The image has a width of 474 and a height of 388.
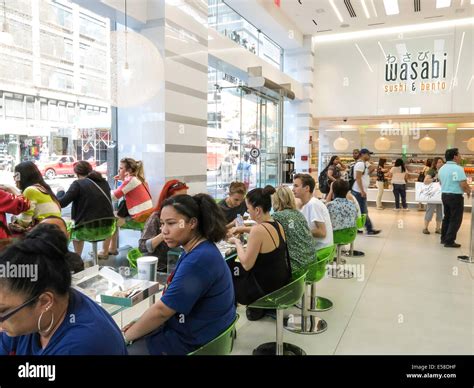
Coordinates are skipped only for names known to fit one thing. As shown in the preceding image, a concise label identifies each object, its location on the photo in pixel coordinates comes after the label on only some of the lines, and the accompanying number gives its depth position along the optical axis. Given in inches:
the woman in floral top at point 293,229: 125.6
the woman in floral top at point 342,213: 188.9
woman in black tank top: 109.9
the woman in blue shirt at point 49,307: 46.2
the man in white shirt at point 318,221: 157.2
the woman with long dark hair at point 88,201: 177.3
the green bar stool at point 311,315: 131.3
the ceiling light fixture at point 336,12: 331.9
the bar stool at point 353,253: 244.9
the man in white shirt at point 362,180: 289.7
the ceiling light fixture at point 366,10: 334.4
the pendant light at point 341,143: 496.1
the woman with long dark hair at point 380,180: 438.6
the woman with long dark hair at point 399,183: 411.2
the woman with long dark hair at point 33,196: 136.9
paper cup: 95.2
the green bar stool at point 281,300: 109.1
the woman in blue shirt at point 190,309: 70.2
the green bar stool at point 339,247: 191.0
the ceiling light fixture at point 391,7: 333.1
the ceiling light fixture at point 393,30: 371.6
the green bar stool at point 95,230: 173.5
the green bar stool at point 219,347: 62.9
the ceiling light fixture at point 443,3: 329.7
